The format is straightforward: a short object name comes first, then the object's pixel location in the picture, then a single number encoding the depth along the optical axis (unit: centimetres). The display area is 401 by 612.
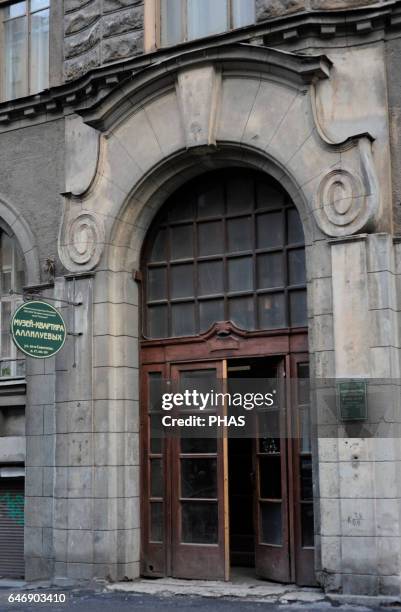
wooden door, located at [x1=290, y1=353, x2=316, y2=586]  1198
